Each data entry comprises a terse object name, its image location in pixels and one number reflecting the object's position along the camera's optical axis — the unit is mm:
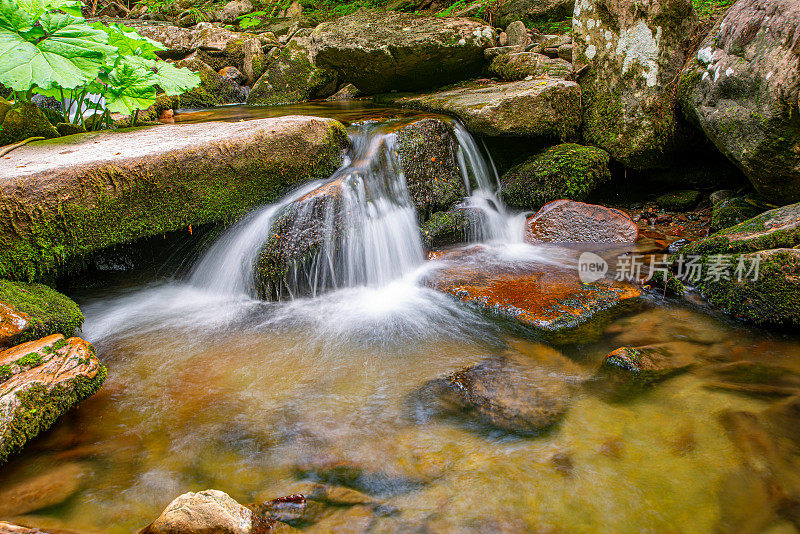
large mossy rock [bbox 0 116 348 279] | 3336
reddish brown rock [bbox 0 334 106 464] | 2277
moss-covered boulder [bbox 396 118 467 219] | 5324
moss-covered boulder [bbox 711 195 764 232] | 4551
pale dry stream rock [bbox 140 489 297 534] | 1685
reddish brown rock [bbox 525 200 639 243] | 5219
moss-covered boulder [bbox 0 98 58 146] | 4156
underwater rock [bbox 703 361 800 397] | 2559
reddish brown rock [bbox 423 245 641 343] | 3447
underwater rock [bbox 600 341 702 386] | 2771
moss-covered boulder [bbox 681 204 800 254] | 3396
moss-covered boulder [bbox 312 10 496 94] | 7043
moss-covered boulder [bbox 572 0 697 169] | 5230
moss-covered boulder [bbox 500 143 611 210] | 5645
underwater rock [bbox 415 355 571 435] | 2486
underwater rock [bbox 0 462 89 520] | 2037
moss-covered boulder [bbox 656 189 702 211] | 5629
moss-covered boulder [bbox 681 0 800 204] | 3707
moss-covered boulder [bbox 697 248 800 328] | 3098
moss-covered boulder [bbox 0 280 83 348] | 2769
